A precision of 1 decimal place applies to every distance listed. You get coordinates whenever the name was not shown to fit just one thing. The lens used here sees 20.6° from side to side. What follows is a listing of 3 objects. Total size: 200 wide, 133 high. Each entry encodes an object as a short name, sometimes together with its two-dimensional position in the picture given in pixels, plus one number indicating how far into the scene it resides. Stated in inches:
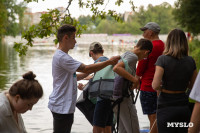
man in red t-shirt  324.4
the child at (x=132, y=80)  275.3
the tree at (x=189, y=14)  2208.2
